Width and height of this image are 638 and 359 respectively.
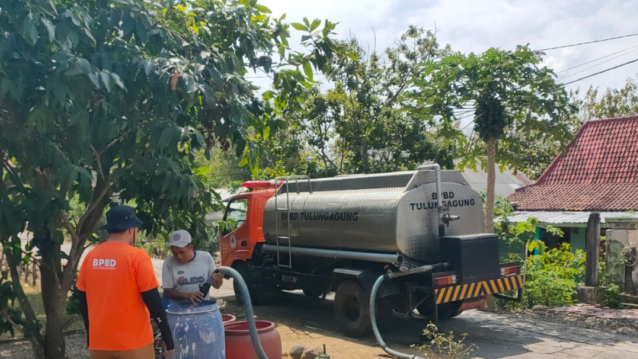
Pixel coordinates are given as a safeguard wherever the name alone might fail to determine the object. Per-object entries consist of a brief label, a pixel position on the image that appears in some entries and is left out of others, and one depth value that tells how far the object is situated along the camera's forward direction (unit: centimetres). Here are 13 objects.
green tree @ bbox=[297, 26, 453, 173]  1641
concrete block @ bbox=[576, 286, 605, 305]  1151
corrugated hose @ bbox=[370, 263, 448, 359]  825
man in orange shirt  420
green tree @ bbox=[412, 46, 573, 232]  1022
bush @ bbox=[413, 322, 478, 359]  667
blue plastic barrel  514
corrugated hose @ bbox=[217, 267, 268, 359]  565
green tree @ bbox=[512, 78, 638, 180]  3238
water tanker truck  884
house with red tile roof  1736
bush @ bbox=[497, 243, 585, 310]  1164
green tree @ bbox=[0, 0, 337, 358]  509
